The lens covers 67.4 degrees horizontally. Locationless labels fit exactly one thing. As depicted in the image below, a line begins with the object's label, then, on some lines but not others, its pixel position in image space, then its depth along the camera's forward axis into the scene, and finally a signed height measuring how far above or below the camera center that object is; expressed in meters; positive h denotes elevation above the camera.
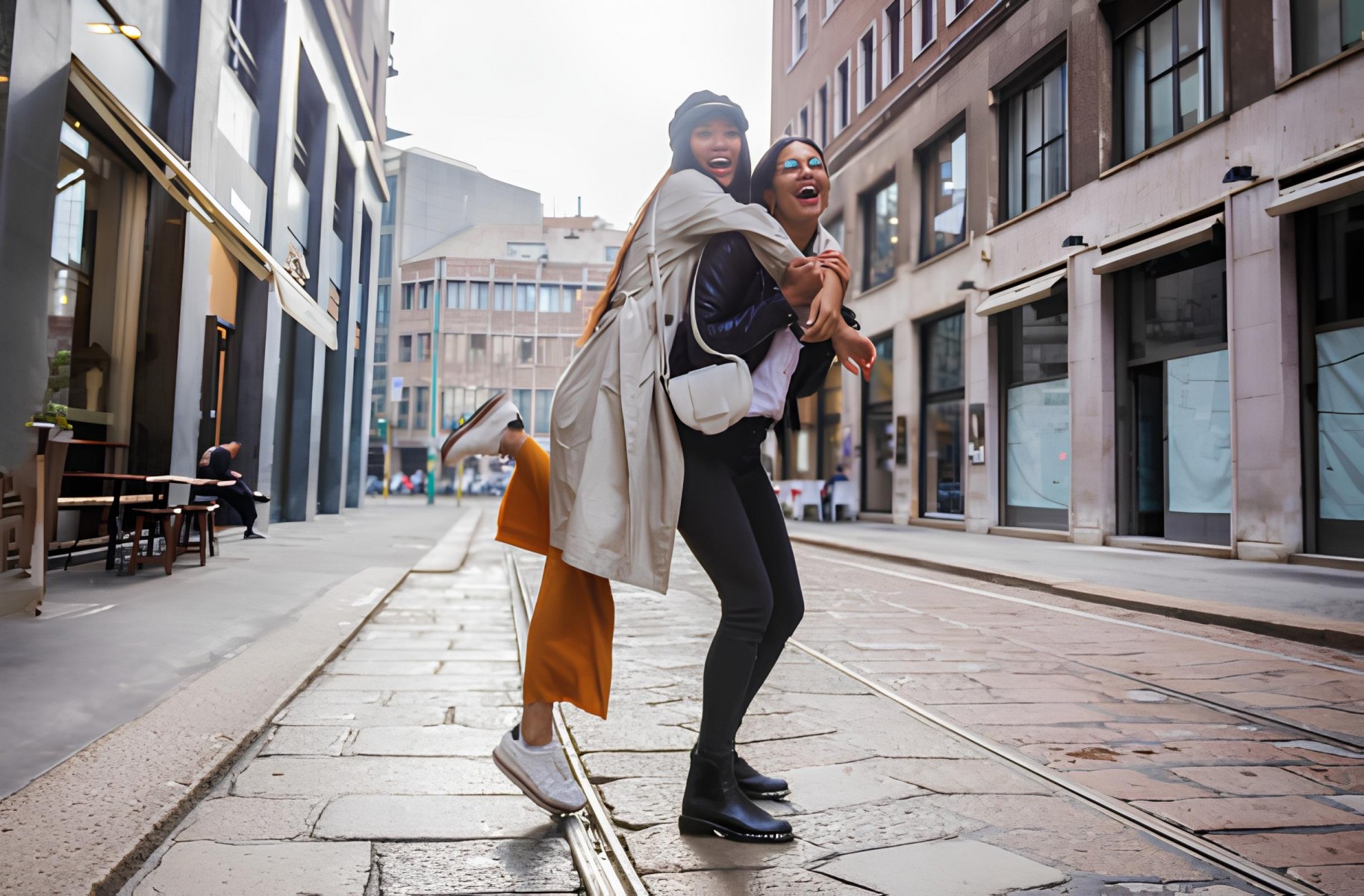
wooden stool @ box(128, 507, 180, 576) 7.24 -0.31
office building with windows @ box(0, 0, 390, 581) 6.05 +2.11
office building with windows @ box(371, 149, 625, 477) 62.56 +11.70
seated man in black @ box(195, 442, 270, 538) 9.35 -0.03
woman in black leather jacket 2.41 +0.09
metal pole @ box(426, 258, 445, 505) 45.04 +6.47
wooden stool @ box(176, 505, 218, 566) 7.88 -0.34
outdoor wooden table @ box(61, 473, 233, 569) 7.14 -0.03
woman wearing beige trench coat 2.35 +0.11
